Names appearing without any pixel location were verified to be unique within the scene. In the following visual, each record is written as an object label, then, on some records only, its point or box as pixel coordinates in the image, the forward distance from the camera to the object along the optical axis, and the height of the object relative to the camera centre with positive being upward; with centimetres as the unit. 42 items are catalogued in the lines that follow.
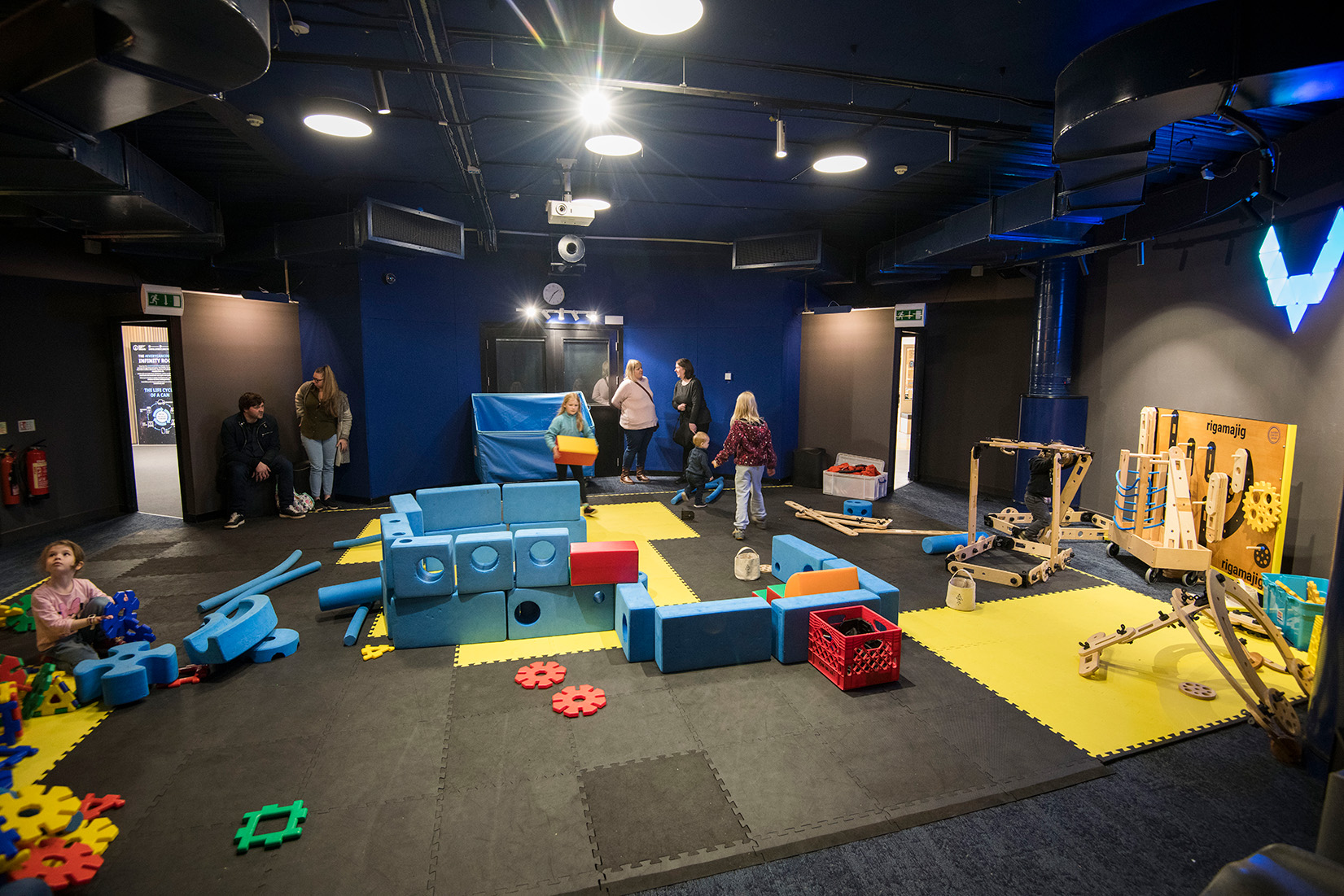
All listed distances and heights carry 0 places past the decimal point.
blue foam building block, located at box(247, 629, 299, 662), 443 -188
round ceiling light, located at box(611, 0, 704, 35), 326 +195
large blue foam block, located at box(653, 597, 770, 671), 423 -172
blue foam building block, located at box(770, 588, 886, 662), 436 -164
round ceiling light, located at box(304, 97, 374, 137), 474 +204
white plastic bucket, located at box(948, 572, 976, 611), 536 -179
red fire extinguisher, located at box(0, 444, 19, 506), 709 -112
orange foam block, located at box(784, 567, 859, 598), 489 -156
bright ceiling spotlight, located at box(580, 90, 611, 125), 486 +219
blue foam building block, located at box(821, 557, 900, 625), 461 -158
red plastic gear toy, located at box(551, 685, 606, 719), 375 -194
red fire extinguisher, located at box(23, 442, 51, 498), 738 -106
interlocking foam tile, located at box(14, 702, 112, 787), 327 -202
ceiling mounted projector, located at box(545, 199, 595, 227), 706 +189
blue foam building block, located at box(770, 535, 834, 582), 538 -155
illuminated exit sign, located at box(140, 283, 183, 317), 753 +97
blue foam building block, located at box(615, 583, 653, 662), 435 -170
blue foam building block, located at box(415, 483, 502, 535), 590 -118
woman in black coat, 916 -36
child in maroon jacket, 739 -78
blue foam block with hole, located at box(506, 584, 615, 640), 475 -175
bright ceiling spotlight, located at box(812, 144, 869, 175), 586 +210
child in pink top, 411 -154
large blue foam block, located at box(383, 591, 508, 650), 455 -174
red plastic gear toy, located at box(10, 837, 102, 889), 250 -197
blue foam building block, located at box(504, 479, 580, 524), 607 -116
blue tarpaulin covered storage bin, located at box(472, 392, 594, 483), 947 -80
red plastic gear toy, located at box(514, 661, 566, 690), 407 -193
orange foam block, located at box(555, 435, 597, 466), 864 -94
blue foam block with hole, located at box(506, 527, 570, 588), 468 -133
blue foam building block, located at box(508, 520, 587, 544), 602 -140
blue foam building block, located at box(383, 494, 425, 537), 536 -113
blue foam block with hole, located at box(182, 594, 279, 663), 410 -171
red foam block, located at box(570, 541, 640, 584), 474 -138
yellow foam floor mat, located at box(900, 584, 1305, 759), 375 -199
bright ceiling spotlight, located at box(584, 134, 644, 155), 536 +204
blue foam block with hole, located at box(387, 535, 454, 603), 441 -130
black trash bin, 1033 -139
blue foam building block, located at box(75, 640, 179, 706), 385 -183
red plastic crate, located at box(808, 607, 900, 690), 402 -177
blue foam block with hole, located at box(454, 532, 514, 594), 455 -134
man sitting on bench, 796 -98
